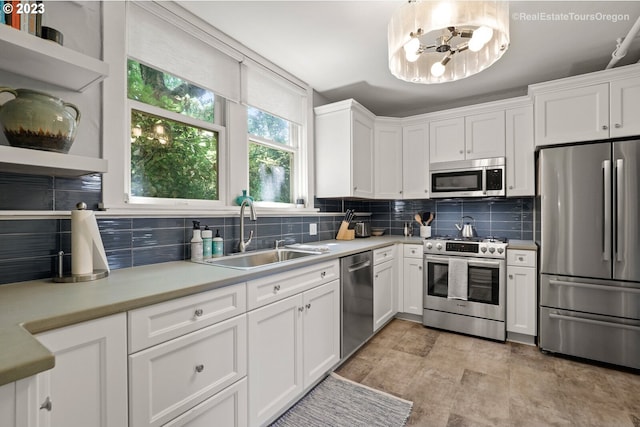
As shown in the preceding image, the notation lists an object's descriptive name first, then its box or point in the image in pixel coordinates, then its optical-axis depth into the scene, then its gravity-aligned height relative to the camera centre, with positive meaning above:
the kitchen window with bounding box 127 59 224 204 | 1.82 +0.51
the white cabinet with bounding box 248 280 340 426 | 1.58 -0.82
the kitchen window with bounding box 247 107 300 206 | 2.62 +0.54
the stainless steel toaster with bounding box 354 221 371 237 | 3.60 -0.20
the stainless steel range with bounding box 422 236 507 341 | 2.78 -0.72
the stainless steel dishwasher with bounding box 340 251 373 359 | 2.35 -0.74
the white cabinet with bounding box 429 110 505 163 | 3.09 +0.82
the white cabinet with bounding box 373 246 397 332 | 2.83 -0.74
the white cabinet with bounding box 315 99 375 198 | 3.09 +0.68
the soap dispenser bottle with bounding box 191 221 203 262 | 1.90 -0.21
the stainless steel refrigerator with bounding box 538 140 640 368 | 2.25 -0.31
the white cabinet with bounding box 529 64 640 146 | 2.34 +0.87
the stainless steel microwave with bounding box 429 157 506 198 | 3.03 +0.37
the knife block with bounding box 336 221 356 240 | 3.37 -0.22
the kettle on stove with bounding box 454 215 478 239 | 3.32 -0.19
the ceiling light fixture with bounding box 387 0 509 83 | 1.24 +0.85
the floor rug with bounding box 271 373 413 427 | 1.74 -1.22
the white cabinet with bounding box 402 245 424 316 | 3.22 -0.73
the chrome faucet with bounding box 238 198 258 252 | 2.18 -0.02
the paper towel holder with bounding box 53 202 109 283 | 1.30 -0.28
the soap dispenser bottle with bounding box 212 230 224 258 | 2.05 -0.23
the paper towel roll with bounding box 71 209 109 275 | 1.31 -0.11
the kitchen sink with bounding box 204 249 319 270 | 2.00 -0.33
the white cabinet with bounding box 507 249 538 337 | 2.69 -0.73
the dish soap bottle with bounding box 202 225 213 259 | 1.98 -0.20
